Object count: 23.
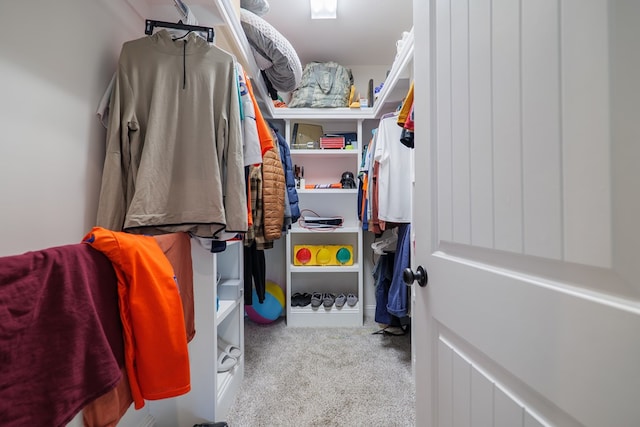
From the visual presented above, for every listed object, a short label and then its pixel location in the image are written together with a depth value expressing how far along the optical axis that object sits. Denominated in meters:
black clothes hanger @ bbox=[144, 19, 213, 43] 0.96
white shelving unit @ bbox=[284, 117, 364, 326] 2.46
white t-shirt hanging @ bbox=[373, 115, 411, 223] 1.67
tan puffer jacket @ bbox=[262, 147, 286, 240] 1.46
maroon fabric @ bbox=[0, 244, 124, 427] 0.45
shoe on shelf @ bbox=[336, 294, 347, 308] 2.26
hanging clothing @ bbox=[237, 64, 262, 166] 1.06
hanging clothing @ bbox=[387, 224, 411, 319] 1.59
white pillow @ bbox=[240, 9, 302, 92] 1.34
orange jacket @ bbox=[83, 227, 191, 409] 0.64
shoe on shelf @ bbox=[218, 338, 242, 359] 1.42
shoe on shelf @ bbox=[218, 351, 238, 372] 1.30
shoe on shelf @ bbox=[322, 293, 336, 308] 2.23
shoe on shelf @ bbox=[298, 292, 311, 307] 2.28
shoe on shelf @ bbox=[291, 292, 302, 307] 2.28
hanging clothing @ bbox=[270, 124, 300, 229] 1.84
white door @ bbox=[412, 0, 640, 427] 0.32
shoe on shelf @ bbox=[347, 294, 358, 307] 2.27
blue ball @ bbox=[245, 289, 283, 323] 2.18
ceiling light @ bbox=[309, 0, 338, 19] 1.76
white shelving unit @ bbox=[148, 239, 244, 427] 1.12
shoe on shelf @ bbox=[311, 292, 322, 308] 2.24
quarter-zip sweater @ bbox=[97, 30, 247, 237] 0.86
